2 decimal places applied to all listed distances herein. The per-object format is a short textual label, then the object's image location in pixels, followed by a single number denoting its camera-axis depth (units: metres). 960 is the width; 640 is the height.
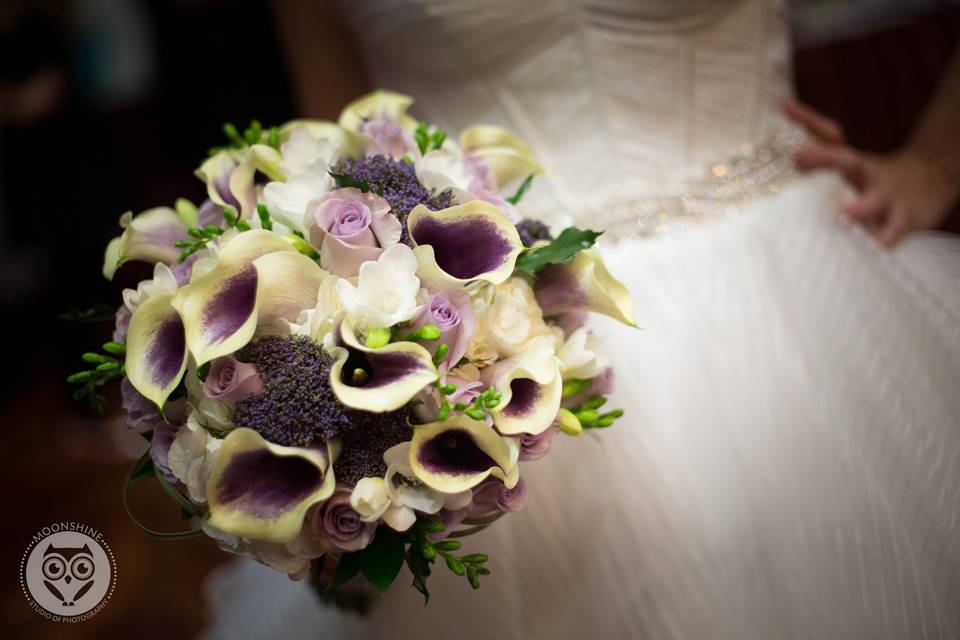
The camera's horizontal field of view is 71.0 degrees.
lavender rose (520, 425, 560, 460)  0.51
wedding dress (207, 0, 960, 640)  0.72
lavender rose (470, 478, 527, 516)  0.51
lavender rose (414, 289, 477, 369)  0.47
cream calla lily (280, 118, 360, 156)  0.61
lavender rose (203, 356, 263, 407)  0.46
